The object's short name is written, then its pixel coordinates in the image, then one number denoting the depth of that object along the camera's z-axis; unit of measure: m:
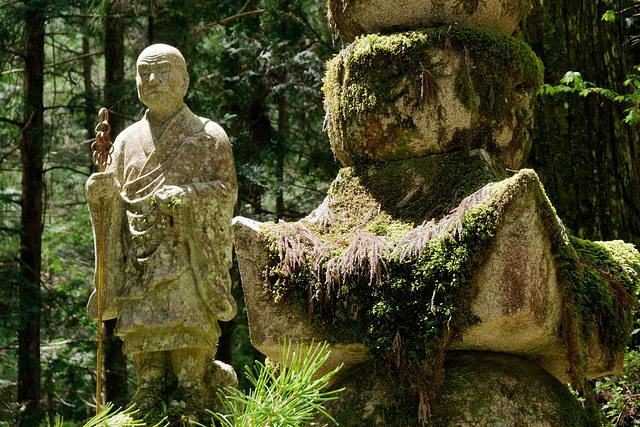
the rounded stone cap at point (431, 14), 4.68
